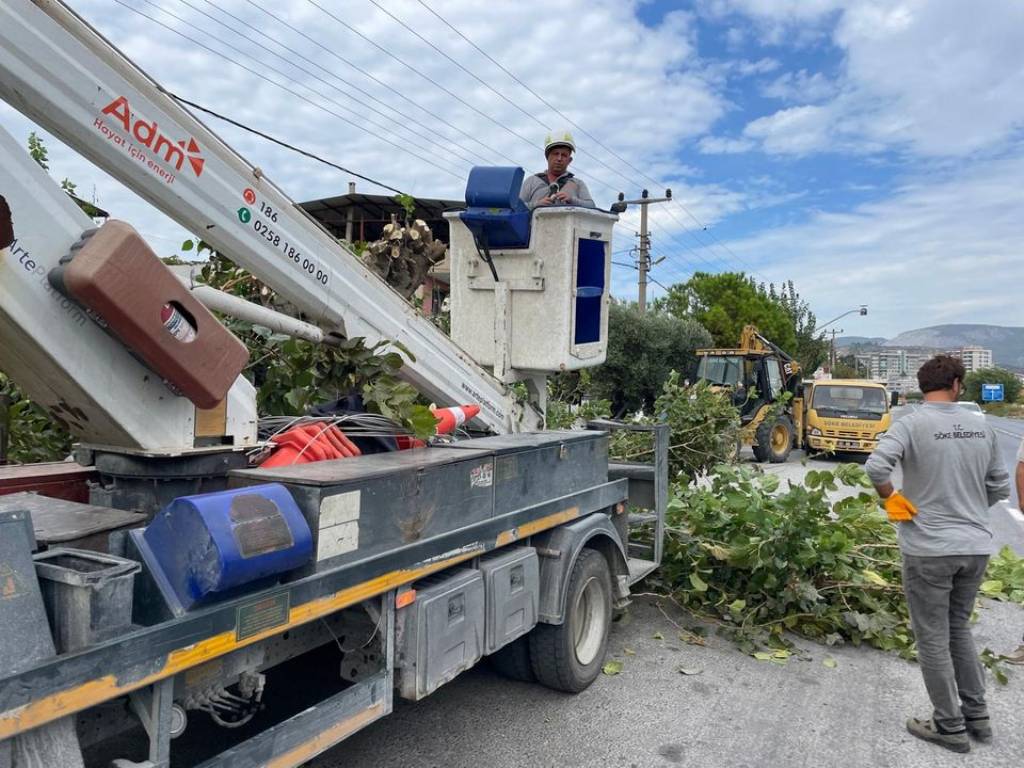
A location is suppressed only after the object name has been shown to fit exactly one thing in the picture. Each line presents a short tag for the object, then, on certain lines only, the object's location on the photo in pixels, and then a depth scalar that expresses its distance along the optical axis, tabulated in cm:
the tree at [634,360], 2519
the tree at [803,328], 5097
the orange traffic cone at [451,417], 459
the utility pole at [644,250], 2893
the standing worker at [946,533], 419
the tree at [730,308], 4031
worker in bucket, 584
